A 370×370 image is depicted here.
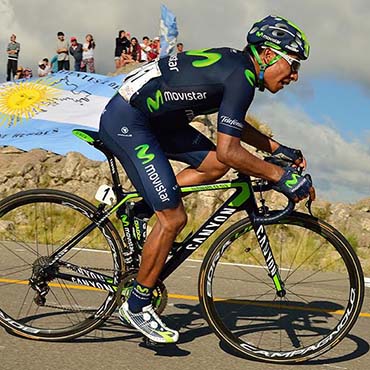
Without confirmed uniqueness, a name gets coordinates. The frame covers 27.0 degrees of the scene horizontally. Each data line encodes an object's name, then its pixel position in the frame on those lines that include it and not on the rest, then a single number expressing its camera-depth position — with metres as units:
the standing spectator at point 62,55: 21.61
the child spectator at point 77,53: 21.52
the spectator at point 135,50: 21.88
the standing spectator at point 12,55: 22.80
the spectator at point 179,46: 20.62
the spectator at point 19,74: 22.90
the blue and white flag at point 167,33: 19.84
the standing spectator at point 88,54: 21.45
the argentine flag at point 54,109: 16.72
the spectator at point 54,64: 21.80
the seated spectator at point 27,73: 23.72
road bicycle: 4.82
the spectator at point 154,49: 20.95
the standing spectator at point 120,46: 22.25
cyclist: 4.45
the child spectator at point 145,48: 21.19
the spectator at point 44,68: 22.02
